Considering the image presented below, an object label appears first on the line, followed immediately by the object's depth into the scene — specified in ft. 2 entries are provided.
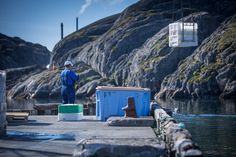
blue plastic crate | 63.93
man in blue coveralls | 67.82
